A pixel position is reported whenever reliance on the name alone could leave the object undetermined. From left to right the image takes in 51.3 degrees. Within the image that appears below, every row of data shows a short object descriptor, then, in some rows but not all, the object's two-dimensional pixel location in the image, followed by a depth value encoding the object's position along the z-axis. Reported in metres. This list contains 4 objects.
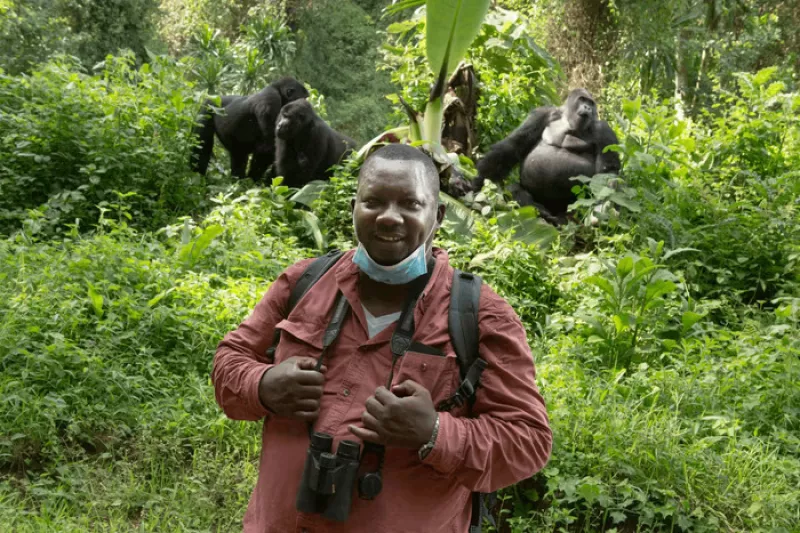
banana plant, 6.14
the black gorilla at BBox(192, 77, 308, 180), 7.35
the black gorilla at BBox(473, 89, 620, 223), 6.48
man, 1.50
